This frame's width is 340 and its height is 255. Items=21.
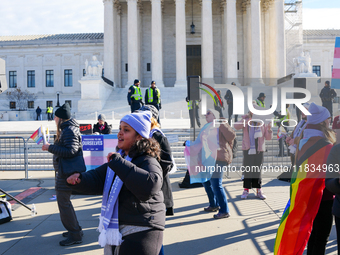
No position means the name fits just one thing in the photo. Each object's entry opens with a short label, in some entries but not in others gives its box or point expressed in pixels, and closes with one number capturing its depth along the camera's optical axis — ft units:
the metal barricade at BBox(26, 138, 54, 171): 36.18
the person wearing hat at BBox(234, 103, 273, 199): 21.51
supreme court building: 108.17
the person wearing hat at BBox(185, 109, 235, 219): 18.66
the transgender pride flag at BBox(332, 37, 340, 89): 11.51
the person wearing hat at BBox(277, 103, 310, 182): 15.11
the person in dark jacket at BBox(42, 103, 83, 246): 14.93
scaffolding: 131.34
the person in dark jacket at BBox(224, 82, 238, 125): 20.94
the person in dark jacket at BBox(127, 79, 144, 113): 44.19
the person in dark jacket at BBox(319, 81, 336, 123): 22.79
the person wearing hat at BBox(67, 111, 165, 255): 7.68
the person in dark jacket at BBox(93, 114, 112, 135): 30.40
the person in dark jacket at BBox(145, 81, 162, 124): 43.86
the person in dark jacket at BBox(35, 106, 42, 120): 115.85
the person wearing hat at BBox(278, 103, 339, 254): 10.78
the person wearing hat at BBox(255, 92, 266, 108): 25.06
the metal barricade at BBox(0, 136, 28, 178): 35.81
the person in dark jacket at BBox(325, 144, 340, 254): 9.62
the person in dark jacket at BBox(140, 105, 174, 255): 11.28
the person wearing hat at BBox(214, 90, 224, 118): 20.73
